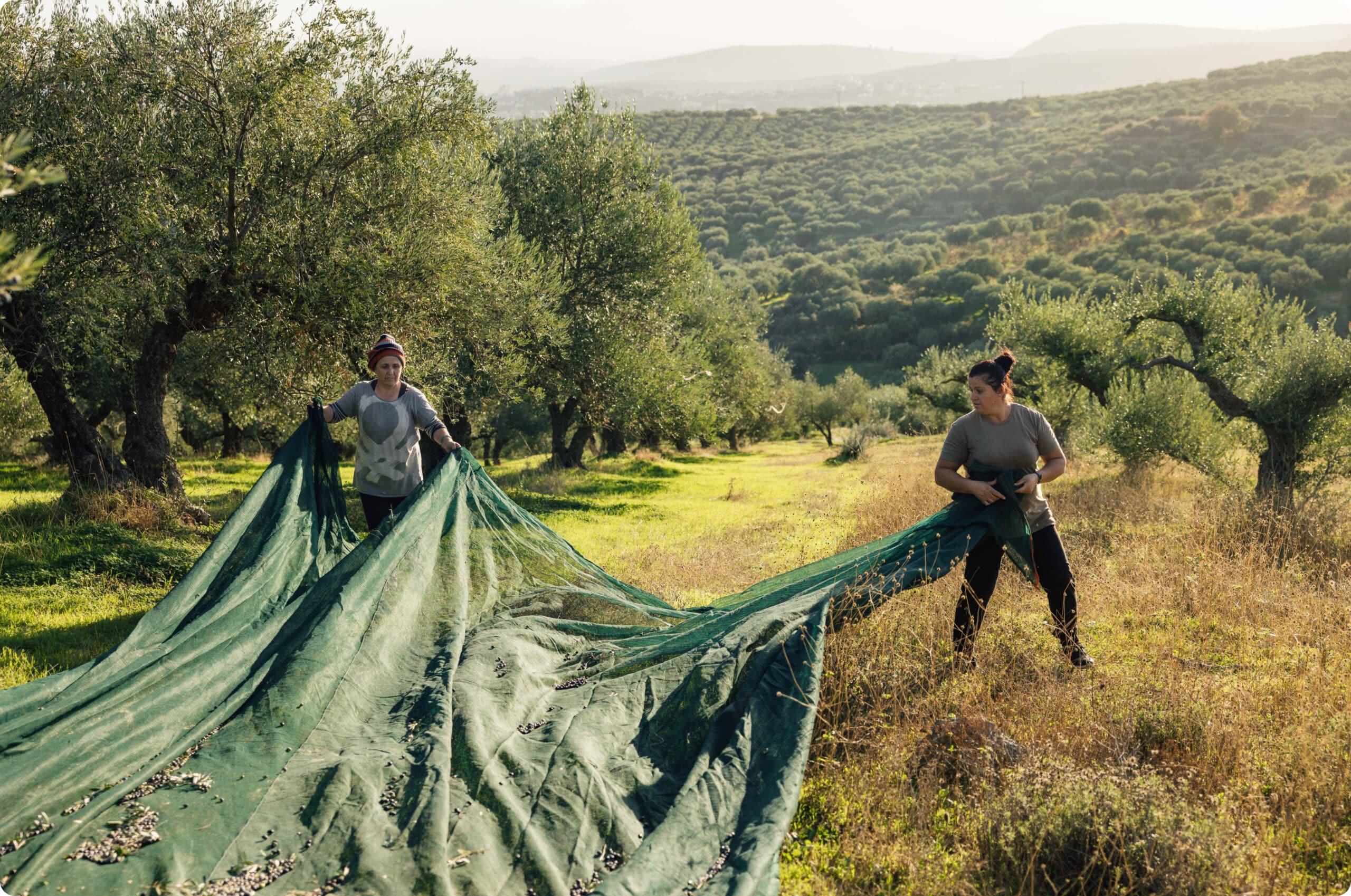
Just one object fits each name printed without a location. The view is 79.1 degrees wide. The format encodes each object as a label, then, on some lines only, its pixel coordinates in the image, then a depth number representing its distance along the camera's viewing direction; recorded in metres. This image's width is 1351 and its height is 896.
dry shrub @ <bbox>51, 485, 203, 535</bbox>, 11.83
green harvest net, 3.80
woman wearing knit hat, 7.54
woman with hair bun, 6.40
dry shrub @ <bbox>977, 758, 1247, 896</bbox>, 3.83
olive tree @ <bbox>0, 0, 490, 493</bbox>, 10.75
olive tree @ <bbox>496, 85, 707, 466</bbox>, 21.67
